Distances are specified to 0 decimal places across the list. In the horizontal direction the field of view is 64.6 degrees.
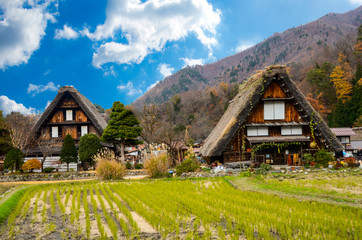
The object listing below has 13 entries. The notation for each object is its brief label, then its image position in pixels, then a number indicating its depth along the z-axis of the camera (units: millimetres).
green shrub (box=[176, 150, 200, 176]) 19281
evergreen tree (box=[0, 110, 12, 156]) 27172
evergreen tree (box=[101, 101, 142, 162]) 27203
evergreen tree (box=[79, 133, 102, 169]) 26688
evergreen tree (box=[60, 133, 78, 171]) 25578
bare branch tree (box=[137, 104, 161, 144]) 35125
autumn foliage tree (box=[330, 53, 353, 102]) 46031
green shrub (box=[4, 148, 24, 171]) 23703
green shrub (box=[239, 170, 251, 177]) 16641
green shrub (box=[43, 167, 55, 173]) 24981
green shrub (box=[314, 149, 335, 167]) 19422
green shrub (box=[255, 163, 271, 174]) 17141
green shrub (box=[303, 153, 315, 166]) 20308
